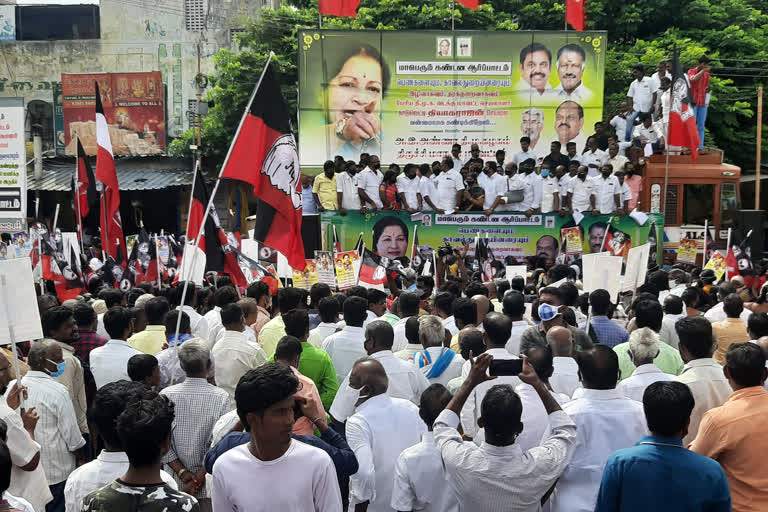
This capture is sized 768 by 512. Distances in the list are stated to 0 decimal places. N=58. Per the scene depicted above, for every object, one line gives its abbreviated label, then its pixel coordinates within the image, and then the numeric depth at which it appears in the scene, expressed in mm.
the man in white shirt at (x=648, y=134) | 18500
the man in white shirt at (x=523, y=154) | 18734
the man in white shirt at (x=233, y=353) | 5863
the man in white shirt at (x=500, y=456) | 3717
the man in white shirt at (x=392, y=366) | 5309
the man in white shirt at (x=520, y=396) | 4289
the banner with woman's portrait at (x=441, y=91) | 20688
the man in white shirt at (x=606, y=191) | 16453
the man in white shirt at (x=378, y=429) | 4496
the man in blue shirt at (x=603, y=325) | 7039
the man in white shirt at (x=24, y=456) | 3969
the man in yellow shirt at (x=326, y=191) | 16359
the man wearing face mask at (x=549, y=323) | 5250
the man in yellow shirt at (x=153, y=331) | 6738
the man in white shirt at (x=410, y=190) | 16453
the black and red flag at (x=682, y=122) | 15273
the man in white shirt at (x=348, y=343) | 6327
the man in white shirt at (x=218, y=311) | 7461
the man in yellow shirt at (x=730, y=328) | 6809
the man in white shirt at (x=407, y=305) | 7160
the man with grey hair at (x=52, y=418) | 5023
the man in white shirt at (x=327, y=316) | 6891
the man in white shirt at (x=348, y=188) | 16312
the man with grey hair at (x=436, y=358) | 5762
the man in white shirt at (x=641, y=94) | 18750
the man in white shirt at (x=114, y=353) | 5906
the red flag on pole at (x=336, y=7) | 21547
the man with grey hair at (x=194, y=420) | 4871
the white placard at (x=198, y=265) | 9344
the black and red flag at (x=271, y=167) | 6712
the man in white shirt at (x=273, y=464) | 3121
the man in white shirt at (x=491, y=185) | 16578
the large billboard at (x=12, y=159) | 11797
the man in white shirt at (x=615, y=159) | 18031
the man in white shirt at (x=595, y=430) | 4238
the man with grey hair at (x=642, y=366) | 5074
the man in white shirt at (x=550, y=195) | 16547
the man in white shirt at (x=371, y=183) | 16438
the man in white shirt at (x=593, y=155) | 18172
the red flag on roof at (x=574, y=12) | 22125
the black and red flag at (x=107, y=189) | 10500
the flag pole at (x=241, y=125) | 6214
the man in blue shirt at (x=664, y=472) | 3375
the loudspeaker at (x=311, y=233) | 14117
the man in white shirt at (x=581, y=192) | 16422
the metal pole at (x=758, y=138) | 18091
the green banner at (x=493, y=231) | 16109
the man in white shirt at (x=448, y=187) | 16562
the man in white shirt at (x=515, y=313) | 6602
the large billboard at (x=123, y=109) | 29500
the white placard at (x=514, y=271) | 11138
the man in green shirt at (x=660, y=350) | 6164
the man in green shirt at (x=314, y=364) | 5539
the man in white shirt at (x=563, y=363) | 5312
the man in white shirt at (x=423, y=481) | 4246
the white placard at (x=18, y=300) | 5051
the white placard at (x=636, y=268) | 8281
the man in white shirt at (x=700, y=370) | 4980
